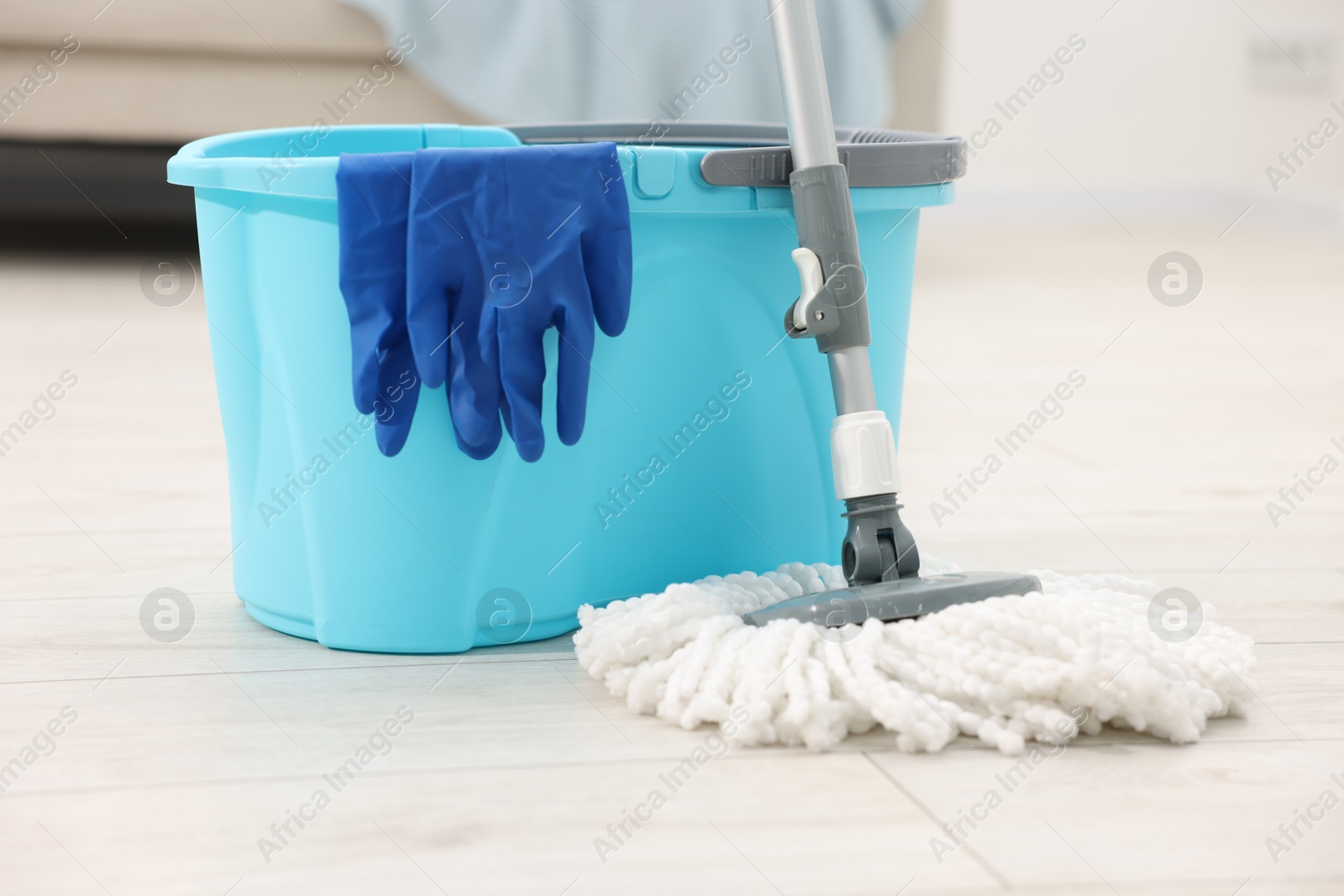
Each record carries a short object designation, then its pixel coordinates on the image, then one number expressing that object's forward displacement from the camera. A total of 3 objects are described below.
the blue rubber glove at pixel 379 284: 1.82
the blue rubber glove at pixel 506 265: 1.83
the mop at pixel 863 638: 1.77
